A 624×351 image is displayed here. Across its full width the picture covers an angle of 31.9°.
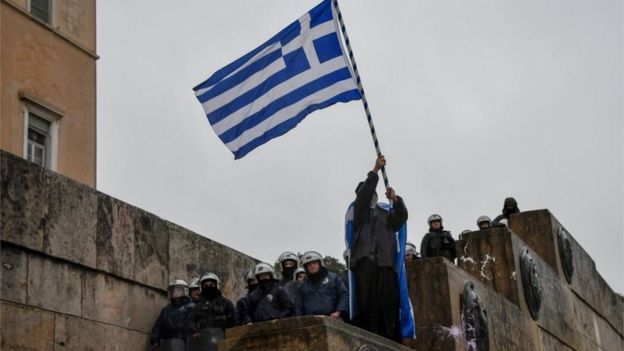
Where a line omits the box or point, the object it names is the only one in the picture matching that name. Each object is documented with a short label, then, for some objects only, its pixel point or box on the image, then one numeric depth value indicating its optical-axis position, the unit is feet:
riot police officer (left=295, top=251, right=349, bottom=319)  29.89
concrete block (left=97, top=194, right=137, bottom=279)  33.37
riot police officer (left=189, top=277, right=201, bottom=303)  34.45
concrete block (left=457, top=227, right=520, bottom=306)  45.75
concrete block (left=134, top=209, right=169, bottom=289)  35.12
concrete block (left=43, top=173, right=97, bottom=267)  31.27
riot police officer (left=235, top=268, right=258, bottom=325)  32.19
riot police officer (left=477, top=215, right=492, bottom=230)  47.62
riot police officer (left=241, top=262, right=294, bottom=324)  30.63
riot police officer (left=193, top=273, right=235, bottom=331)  32.48
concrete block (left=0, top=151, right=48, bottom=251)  29.53
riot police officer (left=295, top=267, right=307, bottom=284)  31.63
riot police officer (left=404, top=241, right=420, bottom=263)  39.23
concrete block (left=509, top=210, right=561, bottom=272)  55.16
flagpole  31.37
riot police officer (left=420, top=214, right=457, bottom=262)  43.57
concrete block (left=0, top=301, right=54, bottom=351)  28.94
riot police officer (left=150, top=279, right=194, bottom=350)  33.42
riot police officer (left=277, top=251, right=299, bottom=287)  33.09
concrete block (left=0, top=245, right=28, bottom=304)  29.19
